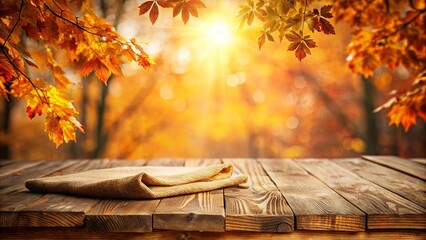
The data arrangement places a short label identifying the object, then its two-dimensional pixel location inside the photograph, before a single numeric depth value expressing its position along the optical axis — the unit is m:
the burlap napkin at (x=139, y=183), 1.91
